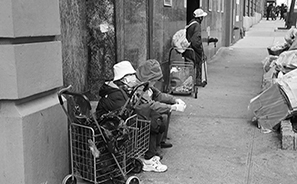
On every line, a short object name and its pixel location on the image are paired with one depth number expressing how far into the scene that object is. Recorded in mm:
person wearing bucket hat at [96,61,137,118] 4172
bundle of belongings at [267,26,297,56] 9866
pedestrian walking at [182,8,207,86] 8664
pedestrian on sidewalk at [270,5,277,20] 49331
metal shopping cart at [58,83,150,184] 3607
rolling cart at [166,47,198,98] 8227
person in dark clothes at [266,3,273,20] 49531
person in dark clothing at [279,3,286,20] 48531
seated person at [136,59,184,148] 4875
